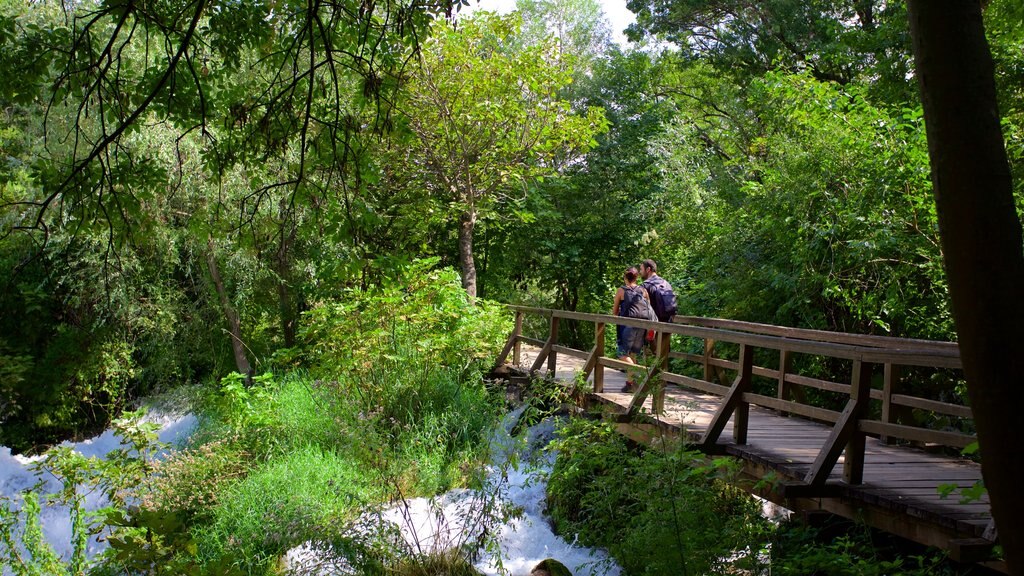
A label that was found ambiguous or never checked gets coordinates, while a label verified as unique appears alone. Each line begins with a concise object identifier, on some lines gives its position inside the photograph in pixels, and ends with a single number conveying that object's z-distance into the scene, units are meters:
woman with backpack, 9.53
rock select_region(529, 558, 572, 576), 6.43
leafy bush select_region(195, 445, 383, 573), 7.16
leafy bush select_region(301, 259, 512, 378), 10.53
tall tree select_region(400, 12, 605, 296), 12.63
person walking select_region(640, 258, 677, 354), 9.91
